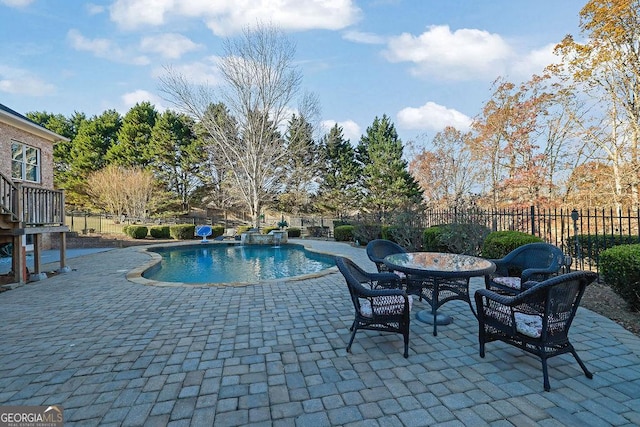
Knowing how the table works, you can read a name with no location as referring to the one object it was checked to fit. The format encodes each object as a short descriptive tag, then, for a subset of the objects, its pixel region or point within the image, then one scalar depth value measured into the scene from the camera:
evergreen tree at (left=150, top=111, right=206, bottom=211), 25.62
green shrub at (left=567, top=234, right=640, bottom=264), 6.52
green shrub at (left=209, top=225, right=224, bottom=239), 17.83
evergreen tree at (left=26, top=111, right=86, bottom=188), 25.66
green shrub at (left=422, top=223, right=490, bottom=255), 7.65
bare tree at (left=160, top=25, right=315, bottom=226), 15.60
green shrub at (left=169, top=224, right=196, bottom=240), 16.25
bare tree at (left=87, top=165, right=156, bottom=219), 19.38
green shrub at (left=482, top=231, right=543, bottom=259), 5.81
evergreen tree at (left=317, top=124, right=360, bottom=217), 26.33
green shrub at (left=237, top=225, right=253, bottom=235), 18.05
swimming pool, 8.05
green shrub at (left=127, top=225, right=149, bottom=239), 15.15
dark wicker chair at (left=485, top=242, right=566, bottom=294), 3.64
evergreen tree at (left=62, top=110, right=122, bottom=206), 24.88
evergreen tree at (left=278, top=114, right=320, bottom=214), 24.77
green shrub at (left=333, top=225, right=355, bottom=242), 15.34
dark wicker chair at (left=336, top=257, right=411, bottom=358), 2.71
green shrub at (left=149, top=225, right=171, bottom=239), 15.91
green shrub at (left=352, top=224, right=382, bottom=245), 12.29
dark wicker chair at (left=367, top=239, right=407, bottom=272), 4.43
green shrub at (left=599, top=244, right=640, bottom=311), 3.49
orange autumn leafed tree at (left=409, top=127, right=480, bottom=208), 19.86
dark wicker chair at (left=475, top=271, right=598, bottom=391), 2.19
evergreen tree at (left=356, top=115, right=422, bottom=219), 22.70
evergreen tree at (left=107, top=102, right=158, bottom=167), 25.23
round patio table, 3.11
